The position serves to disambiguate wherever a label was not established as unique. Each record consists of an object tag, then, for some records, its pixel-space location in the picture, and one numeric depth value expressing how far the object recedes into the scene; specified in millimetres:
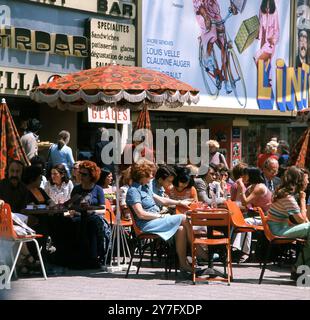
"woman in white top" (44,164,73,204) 12391
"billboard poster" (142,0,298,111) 22219
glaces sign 19656
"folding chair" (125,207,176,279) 10414
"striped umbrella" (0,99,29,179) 13164
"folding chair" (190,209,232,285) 9969
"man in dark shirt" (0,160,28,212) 10719
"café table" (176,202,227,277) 10219
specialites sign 19859
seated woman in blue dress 10391
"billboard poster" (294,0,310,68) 28047
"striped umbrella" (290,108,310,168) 13492
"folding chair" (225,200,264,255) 11320
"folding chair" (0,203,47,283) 9648
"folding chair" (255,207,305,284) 9945
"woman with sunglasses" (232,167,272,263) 12070
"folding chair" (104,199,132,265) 11526
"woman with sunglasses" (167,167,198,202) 11852
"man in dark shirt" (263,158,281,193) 12906
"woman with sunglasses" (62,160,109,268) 11273
